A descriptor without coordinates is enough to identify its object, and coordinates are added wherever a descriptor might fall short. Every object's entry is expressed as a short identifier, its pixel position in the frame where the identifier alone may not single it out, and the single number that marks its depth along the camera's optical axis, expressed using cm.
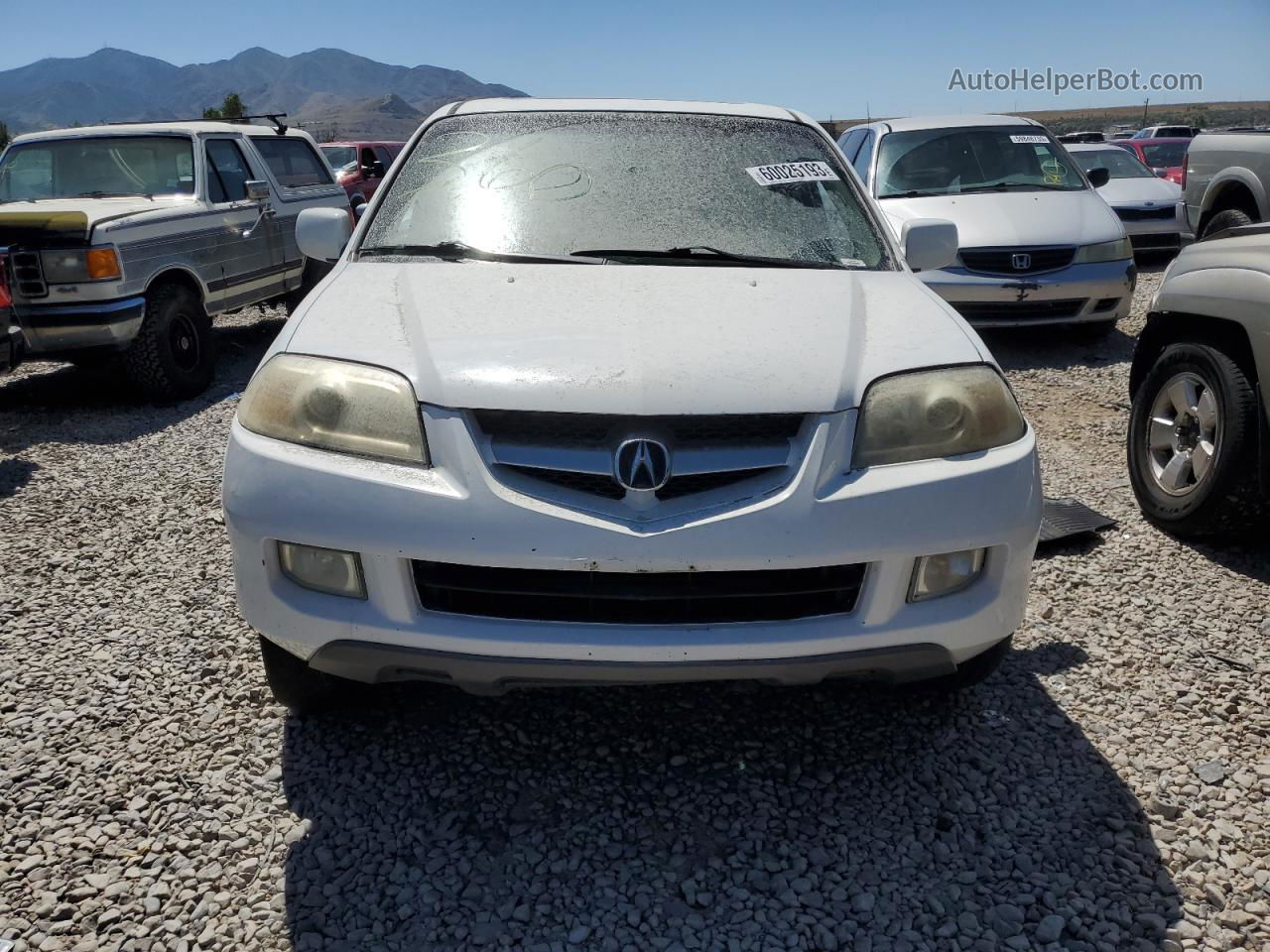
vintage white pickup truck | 573
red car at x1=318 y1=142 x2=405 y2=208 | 1602
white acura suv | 196
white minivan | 688
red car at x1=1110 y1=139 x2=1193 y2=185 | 1950
